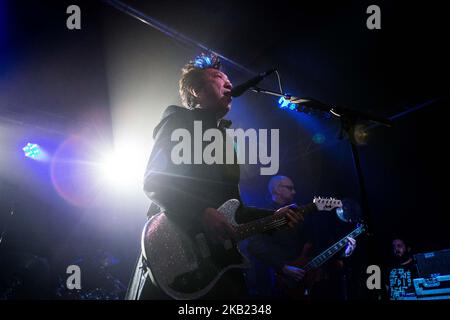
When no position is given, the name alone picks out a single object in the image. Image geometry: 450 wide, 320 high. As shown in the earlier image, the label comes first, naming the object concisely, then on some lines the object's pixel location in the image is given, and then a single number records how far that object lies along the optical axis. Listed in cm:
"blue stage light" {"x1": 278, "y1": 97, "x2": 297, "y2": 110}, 269
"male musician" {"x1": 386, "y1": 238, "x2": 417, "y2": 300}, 458
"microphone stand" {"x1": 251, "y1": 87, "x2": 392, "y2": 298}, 263
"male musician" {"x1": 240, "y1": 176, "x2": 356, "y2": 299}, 431
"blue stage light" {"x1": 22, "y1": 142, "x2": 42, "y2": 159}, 600
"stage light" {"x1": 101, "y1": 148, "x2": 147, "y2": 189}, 634
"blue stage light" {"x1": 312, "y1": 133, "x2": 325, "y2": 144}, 634
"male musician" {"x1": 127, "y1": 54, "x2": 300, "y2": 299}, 191
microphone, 247
